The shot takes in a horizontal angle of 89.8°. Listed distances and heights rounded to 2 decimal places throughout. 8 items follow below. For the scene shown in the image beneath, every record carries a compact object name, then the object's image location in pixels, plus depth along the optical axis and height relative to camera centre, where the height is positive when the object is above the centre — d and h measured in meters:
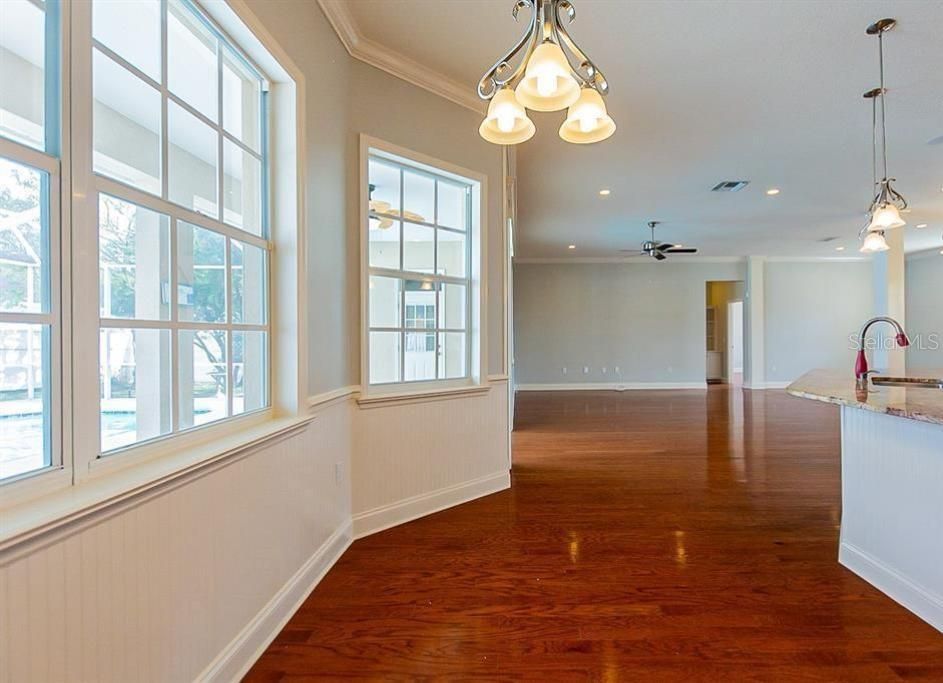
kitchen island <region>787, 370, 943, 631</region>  1.91 -0.67
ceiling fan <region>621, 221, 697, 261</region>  7.34 +1.47
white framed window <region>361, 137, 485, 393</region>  2.92 +0.49
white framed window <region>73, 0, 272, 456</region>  1.27 +0.39
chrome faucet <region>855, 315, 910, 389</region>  2.75 -0.12
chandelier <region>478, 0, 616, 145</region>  1.44 +0.83
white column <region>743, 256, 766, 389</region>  10.00 +0.39
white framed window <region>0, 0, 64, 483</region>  1.02 +0.23
